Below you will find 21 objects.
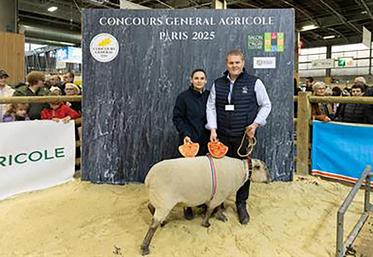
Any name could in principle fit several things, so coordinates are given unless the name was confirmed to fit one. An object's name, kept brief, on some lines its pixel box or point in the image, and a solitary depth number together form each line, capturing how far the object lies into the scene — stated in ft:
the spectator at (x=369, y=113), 13.48
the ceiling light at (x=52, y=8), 35.12
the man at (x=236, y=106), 9.66
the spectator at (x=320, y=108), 14.64
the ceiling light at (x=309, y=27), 44.32
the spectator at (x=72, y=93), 14.94
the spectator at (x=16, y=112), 13.09
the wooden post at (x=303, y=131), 14.57
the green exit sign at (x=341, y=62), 57.69
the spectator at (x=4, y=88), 15.11
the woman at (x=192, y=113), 10.52
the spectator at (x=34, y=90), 13.50
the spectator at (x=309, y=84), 25.13
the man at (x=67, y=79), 18.66
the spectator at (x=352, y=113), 13.87
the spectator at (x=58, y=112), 13.43
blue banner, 12.75
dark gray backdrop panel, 13.15
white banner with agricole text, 11.75
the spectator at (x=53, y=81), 17.92
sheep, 8.43
